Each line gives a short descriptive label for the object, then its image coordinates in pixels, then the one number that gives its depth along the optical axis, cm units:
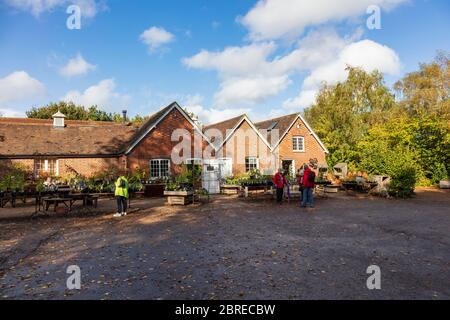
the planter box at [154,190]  2088
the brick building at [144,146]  2231
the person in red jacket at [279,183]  1720
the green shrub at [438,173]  2609
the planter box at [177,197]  1622
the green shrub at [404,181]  1919
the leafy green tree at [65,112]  4828
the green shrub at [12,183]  1546
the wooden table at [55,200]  1412
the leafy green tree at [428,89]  3228
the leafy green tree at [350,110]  3247
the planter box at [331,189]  2234
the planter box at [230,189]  2216
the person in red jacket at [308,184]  1540
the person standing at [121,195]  1308
